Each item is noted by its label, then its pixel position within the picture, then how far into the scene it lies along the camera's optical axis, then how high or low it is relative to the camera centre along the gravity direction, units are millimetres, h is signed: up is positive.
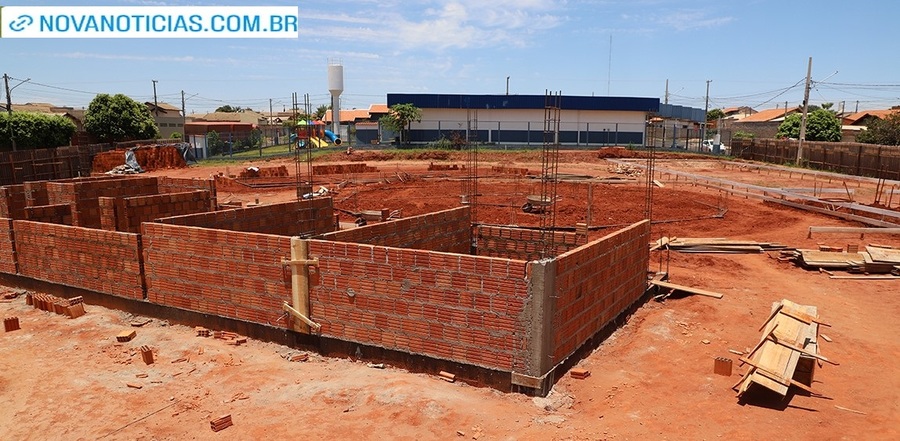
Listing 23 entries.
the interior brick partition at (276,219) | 10164 -1525
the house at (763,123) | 67812 +2110
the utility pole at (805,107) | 36438 +2102
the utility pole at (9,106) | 34469 +2395
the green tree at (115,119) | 41406 +1568
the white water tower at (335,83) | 55938 +5641
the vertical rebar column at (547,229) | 8762 -1264
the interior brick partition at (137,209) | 11383 -1444
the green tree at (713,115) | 84188 +3648
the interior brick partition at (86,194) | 13680 -1371
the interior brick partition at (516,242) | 10859 -2025
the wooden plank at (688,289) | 10641 -2818
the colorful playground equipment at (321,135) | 55666 +517
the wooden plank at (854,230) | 16016 -2552
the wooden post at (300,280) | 7762 -1927
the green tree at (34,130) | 34594 +660
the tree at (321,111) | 87631 +4636
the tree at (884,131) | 41312 +642
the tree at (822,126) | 45375 +1091
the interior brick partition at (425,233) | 9195 -1636
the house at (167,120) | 67750 +2384
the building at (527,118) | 50938 +1991
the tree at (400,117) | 48062 +1933
